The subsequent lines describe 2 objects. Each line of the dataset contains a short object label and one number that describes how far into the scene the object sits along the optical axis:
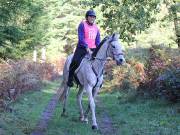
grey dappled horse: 11.80
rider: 12.57
